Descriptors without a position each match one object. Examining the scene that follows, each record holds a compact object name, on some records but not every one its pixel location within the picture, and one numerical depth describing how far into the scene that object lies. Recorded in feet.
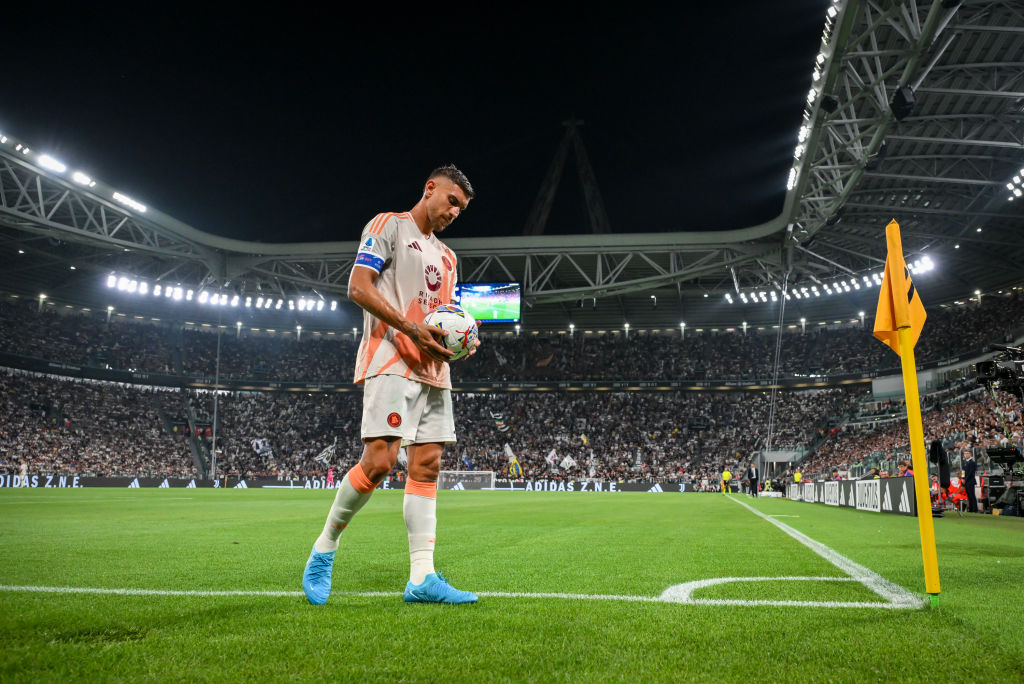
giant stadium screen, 105.91
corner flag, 12.00
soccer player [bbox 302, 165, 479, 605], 11.50
